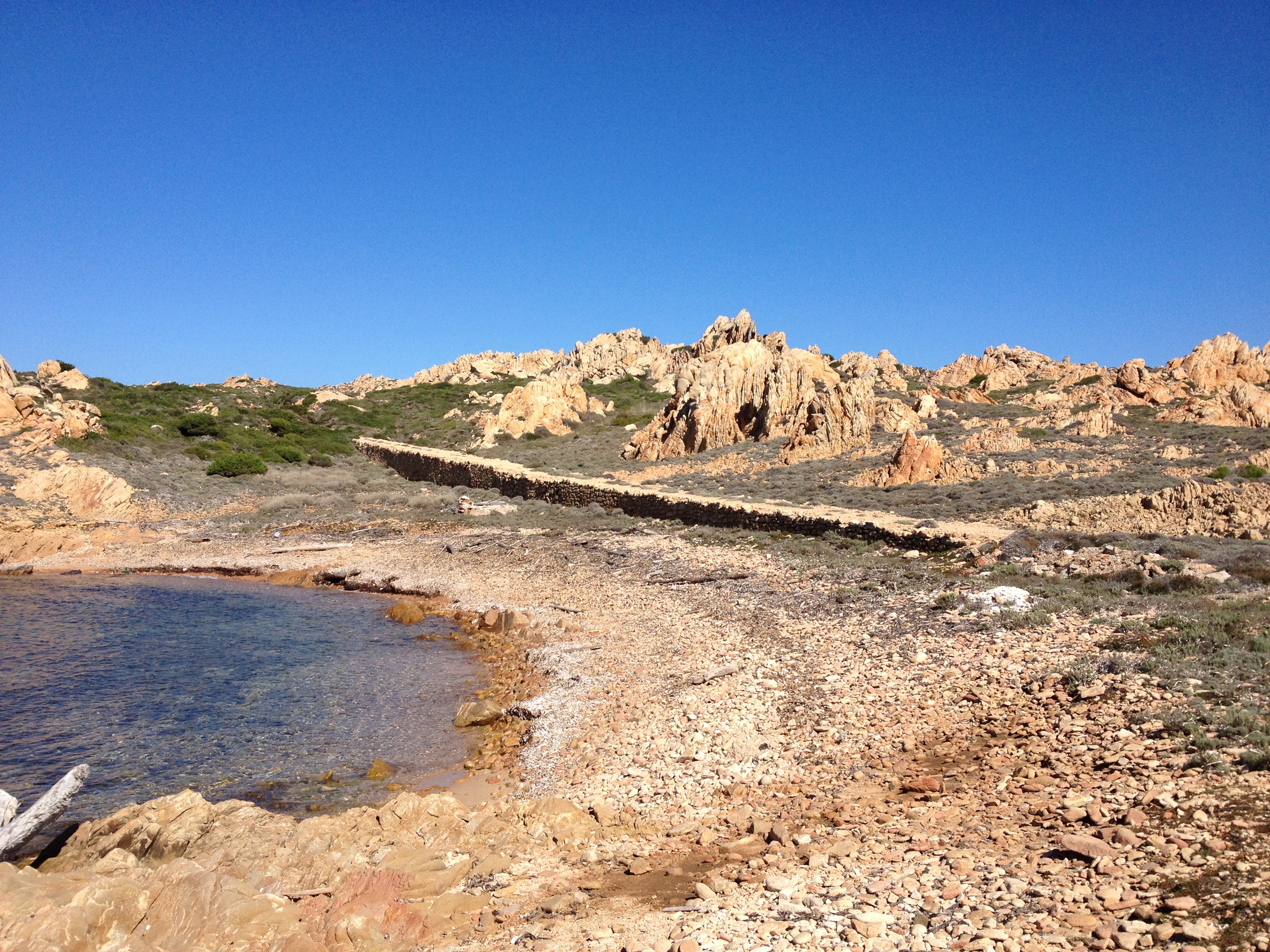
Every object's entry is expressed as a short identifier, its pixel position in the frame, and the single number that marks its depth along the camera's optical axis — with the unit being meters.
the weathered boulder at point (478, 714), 12.30
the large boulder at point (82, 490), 30.39
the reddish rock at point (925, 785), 7.71
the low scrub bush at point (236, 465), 39.09
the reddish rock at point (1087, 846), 5.70
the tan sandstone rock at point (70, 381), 56.48
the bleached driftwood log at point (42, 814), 7.28
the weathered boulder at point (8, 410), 33.28
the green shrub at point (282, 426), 54.62
